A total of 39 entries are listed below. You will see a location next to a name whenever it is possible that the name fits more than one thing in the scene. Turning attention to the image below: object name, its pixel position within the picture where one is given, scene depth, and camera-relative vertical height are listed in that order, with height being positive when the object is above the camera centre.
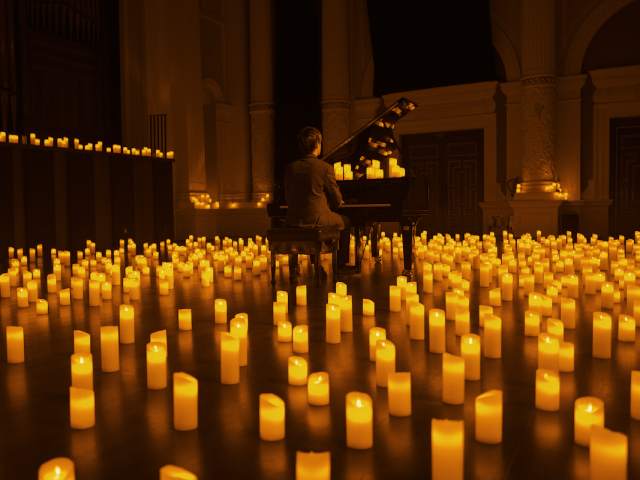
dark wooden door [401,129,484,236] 12.66 +0.99
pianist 4.75 +0.28
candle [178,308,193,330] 3.26 -0.59
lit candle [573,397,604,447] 1.56 -0.58
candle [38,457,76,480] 1.19 -0.54
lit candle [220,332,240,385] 2.24 -0.57
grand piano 5.39 +0.29
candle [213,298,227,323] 3.43 -0.56
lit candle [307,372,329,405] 1.98 -0.61
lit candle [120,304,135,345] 2.87 -0.55
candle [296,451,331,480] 1.27 -0.57
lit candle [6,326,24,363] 2.56 -0.57
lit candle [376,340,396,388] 2.18 -0.57
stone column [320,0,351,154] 13.03 +3.53
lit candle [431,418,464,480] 1.36 -0.57
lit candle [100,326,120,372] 2.43 -0.58
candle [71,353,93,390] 2.10 -0.57
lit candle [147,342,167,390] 2.19 -0.58
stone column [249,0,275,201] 13.88 +3.13
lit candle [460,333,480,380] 2.24 -0.56
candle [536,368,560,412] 1.89 -0.60
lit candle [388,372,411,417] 1.85 -0.60
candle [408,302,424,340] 2.93 -0.54
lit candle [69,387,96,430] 1.78 -0.60
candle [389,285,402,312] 3.66 -0.53
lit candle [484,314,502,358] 2.55 -0.56
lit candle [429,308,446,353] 2.69 -0.56
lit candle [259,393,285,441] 1.66 -0.60
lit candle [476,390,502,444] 1.61 -0.59
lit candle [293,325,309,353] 2.70 -0.59
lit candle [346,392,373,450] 1.59 -0.59
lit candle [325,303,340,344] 2.88 -0.55
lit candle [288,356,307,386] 2.21 -0.61
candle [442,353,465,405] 1.94 -0.58
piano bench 4.73 -0.18
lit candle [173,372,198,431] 1.76 -0.58
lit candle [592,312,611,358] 2.55 -0.56
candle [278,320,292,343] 2.96 -0.60
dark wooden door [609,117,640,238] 11.42 +0.84
